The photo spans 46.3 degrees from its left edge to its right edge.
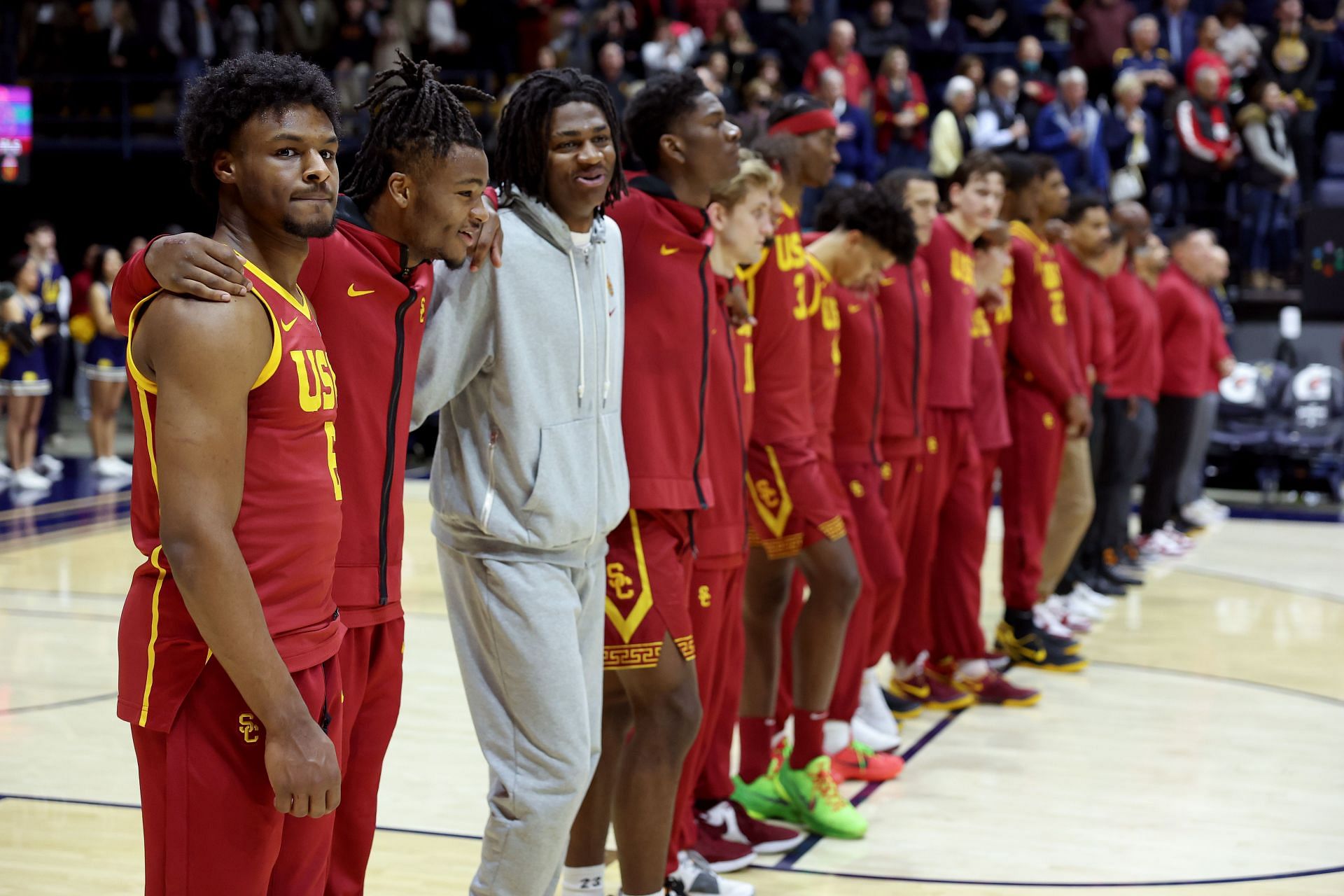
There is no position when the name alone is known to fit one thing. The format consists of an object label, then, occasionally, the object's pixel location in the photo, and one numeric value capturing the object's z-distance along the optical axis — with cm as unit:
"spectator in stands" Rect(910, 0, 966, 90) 1540
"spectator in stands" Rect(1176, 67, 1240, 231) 1387
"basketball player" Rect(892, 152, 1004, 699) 611
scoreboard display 1325
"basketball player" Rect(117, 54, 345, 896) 225
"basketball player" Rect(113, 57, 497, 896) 276
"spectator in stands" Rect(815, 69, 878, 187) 1395
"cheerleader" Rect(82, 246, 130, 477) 1315
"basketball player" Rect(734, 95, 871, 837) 465
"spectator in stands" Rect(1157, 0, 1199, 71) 1466
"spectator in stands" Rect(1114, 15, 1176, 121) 1416
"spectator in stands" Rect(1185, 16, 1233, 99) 1395
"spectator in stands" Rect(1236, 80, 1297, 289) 1378
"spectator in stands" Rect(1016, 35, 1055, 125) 1395
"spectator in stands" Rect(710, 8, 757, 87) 1505
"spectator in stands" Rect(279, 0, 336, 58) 1709
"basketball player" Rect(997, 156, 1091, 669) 702
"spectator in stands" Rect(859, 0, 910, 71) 1527
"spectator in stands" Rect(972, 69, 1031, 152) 1372
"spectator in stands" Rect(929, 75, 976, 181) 1385
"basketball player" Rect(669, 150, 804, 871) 393
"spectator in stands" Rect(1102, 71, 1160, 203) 1382
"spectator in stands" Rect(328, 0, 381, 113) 1642
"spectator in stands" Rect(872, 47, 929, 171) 1417
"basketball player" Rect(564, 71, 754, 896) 360
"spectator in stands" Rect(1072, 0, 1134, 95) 1478
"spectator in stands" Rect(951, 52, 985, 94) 1409
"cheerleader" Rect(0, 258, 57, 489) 1254
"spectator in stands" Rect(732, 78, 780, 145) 1405
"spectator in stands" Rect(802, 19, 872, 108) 1457
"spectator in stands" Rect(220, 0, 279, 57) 1706
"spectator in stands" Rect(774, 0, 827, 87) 1516
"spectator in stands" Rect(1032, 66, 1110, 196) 1357
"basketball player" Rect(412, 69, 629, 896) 314
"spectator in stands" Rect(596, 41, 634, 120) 1478
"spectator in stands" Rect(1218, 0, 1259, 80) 1427
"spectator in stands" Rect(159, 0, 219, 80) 1714
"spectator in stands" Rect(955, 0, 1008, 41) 1562
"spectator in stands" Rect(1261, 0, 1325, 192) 1416
